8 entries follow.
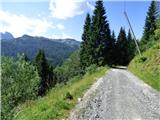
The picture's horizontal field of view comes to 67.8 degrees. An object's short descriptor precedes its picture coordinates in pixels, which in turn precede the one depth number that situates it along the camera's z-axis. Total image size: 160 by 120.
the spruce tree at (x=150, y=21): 30.25
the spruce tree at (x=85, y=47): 24.84
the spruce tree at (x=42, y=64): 29.76
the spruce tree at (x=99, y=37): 24.13
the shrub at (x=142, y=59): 15.71
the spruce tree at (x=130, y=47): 36.98
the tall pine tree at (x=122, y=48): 31.83
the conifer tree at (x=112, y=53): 25.56
